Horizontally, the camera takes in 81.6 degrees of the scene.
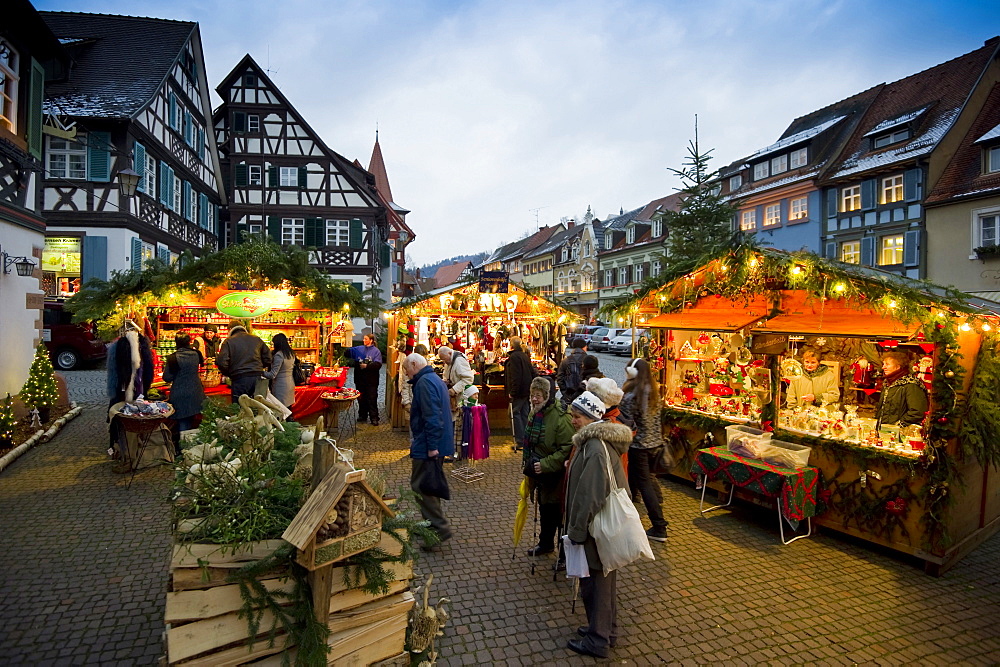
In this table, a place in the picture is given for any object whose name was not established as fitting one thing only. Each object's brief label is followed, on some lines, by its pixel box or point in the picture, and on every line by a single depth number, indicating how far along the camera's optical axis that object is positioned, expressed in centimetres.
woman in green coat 445
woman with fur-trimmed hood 337
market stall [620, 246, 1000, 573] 483
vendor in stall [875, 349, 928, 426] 527
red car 1584
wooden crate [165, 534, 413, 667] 263
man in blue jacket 484
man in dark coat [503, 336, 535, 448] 848
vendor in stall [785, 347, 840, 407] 664
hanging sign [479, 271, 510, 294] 1072
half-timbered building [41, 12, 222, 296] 1588
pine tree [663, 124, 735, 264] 1602
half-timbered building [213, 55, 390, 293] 2406
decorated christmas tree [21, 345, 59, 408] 889
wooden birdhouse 251
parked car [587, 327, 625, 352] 2748
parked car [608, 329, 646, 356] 2605
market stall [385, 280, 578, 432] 1034
